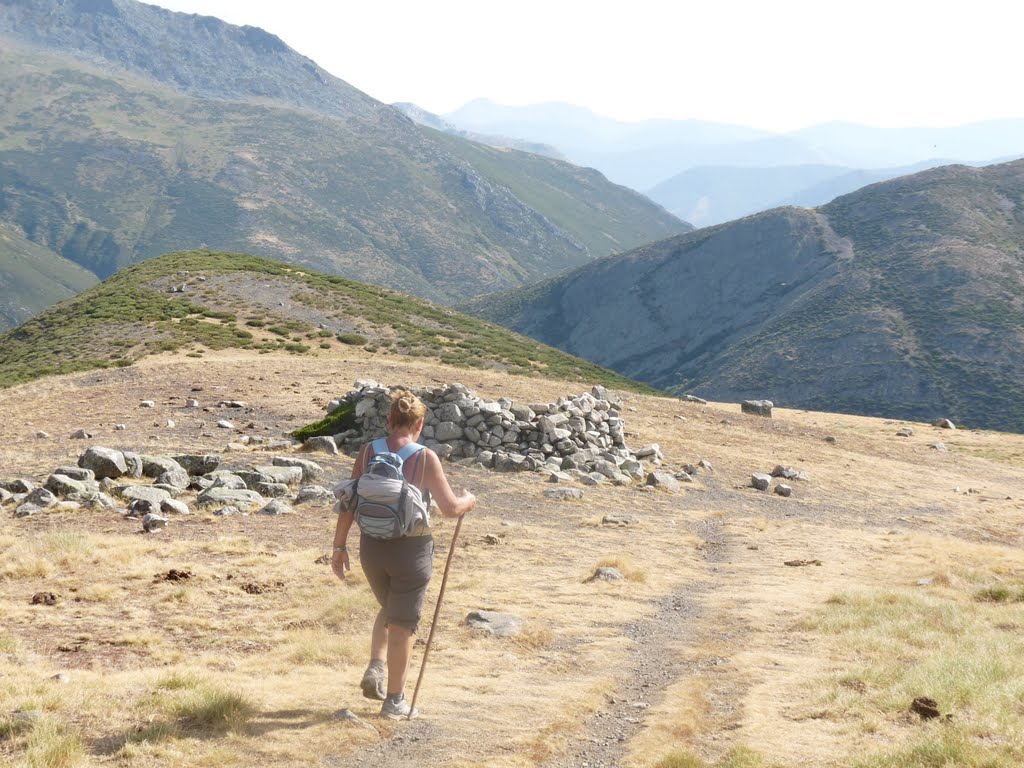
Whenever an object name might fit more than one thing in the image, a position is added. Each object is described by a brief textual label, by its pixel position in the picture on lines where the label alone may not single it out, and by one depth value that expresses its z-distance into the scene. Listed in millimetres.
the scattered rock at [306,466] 18547
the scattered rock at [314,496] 16484
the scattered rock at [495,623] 9852
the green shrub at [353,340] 46781
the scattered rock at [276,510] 15383
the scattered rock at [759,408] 40312
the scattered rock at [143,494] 15125
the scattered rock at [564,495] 19844
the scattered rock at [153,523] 13492
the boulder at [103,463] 16828
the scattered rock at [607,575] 12977
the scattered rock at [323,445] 22662
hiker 6605
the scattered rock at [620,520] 17781
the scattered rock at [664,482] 22675
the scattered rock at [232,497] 15531
